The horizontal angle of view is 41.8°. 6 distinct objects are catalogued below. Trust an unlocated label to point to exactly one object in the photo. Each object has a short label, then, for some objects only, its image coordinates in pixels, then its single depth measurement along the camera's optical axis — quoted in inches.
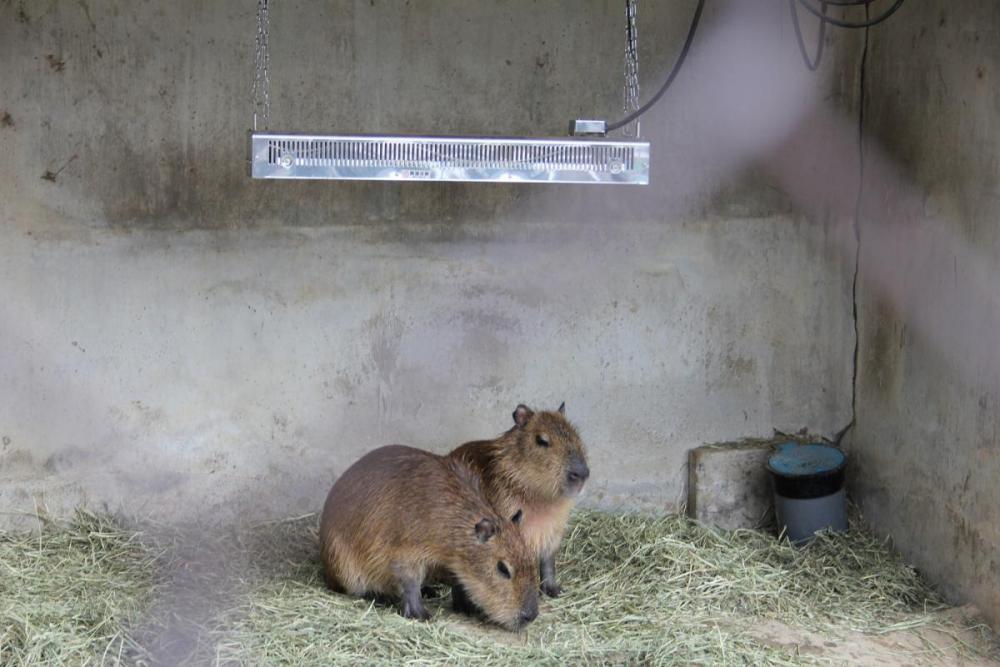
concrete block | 254.8
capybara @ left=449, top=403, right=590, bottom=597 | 216.2
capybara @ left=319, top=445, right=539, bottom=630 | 200.7
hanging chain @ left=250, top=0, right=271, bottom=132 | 227.8
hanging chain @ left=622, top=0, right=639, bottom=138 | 240.2
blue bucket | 241.9
